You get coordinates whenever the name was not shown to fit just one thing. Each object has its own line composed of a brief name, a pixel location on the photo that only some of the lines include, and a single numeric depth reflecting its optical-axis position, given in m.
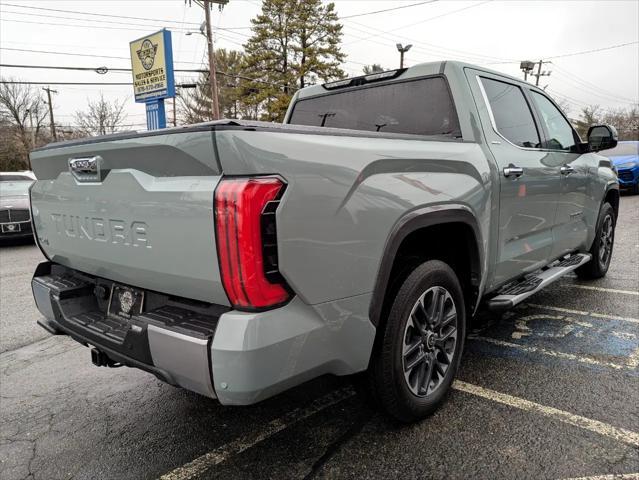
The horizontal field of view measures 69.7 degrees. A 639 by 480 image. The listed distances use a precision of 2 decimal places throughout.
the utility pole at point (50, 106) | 42.33
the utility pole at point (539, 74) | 49.98
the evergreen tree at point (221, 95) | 39.19
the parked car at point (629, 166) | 13.63
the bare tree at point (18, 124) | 40.19
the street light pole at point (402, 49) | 28.32
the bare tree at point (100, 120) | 44.34
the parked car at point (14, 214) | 9.41
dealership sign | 15.77
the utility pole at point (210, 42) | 24.78
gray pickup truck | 1.63
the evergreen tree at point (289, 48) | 36.25
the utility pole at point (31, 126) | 42.35
